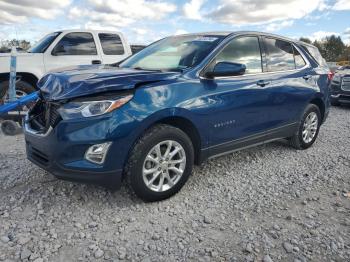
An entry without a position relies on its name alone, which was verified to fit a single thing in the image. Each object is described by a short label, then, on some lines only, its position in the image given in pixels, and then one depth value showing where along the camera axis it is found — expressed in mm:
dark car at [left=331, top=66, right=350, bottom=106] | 9703
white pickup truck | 7375
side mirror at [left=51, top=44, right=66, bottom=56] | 7910
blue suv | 3105
